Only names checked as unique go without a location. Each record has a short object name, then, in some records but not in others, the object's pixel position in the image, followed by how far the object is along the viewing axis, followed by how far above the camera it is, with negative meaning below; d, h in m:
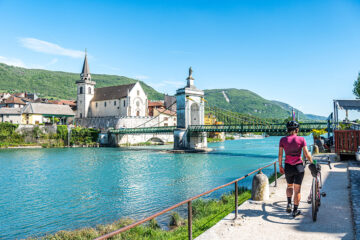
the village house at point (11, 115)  57.82 +3.29
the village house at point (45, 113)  57.78 +3.72
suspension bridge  38.38 +1.72
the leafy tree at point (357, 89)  36.78 +5.48
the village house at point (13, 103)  68.75 +6.80
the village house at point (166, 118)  65.00 +3.02
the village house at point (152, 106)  72.15 +6.28
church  63.72 +7.18
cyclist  5.31 -0.48
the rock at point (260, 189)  7.12 -1.47
